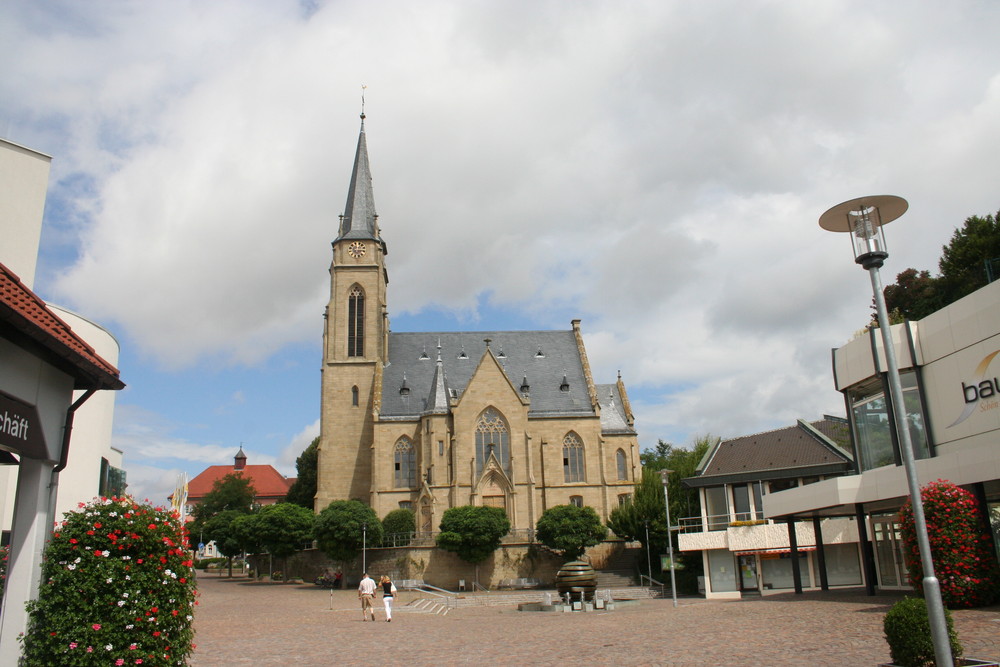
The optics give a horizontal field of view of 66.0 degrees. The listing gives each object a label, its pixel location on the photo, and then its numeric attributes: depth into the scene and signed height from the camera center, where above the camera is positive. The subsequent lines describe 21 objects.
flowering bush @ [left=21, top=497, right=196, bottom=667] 9.18 -0.32
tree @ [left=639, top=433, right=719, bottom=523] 45.72 +4.00
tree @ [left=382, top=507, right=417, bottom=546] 52.16 +2.15
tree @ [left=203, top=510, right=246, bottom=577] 63.69 +2.59
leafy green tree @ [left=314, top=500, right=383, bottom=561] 47.50 +1.68
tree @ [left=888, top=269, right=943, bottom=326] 45.66 +14.57
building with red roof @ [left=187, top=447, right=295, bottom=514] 112.62 +11.78
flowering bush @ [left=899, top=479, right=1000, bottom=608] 17.70 -0.37
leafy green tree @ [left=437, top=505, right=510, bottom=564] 47.03 +1.21
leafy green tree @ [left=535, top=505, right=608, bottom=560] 46.91 +1.18
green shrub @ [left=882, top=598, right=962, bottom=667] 10.23 -1.28
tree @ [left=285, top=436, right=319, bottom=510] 75.25 +7.56
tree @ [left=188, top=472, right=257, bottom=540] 78.19 +6.22
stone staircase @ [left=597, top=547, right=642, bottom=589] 45.59 -1.39
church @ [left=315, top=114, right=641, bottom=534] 55.69 +9.98
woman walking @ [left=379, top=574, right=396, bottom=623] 26.30 -1.33
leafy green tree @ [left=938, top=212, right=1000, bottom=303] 41.84 +15.04
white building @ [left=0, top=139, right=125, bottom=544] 20.20 +7.63
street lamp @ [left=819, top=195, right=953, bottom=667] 9.63 +3.95
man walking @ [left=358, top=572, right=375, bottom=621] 27.03 -1.25
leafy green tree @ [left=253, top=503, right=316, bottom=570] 50.94 +1.95
